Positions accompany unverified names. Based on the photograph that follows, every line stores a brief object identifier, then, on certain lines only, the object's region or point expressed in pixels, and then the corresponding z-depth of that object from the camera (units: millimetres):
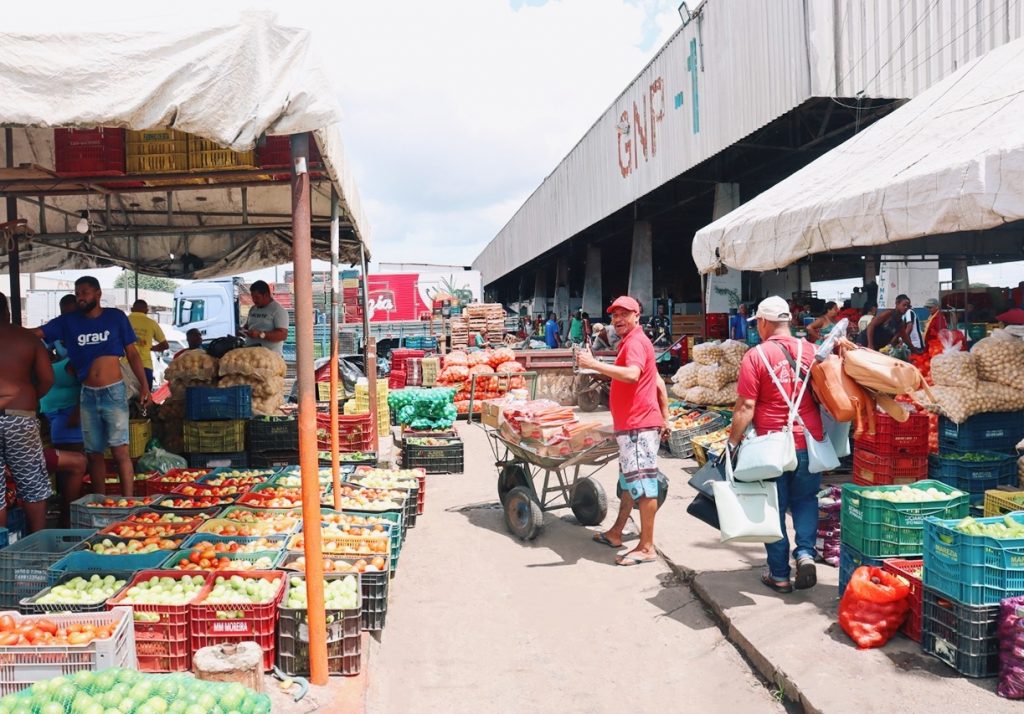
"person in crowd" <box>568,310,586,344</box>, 29034
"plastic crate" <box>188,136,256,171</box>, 5656
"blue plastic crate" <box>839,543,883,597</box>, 5193
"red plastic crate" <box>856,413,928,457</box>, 7375
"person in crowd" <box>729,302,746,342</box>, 16500
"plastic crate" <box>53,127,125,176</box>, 5617
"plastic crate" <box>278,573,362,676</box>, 4379
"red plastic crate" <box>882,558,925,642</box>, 4593
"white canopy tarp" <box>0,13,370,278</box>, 3631
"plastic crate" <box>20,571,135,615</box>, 4285
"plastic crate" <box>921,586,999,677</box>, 4102
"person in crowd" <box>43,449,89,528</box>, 7059
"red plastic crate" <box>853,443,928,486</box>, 7387
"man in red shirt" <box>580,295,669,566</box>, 6391
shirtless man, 5715
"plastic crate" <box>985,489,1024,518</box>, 5199
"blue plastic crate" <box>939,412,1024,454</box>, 7086
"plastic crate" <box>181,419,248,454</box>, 8906
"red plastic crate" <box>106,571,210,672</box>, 4289
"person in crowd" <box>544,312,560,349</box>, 28656
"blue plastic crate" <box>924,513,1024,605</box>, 4125
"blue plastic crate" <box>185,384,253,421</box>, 8781
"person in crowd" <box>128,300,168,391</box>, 11156
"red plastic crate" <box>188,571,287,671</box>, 4301
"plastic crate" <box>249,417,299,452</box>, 9062
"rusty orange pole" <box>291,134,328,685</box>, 4156
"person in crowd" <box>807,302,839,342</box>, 12148
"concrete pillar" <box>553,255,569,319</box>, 41312
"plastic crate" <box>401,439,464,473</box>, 10891
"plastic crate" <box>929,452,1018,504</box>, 6934
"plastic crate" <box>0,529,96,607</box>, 4953
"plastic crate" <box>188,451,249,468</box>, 9023
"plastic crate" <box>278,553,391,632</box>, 5078
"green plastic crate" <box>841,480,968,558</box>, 4996
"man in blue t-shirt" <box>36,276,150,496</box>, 7137
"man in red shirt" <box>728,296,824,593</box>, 5395
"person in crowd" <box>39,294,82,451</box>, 7785
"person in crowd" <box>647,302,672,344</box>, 21984
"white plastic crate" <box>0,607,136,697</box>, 3504
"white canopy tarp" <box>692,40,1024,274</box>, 5441
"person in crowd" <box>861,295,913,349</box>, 10858
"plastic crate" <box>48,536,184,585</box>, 4867
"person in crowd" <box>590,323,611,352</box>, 19719
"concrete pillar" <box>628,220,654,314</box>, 25312
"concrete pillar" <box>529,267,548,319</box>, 47406
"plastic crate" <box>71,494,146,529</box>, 6289
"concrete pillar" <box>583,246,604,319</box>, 33438
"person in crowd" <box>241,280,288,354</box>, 9891
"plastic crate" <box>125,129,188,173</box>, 5680
